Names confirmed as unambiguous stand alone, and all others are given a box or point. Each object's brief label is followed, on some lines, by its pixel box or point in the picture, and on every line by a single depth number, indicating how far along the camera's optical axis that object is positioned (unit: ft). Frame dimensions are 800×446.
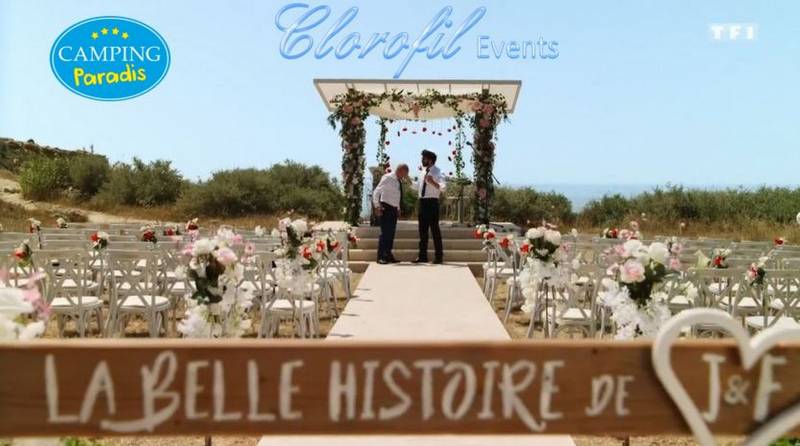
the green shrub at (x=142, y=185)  87.10
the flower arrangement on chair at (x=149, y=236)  26.36
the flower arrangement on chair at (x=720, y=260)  19.44
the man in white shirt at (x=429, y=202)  38.73
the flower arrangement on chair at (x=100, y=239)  23.29
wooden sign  5.02
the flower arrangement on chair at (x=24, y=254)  19.70
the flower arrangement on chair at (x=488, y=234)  29.37
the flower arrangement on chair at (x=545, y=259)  20.70
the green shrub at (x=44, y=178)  84.99
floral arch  45.47
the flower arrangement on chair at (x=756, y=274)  18.79
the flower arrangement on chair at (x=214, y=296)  13.96
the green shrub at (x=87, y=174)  89.97
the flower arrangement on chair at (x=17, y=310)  6.07
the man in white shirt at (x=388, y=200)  39.11
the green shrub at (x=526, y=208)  73.00
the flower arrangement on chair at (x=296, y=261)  20.58
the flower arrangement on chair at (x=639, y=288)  13.38
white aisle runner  13.88
